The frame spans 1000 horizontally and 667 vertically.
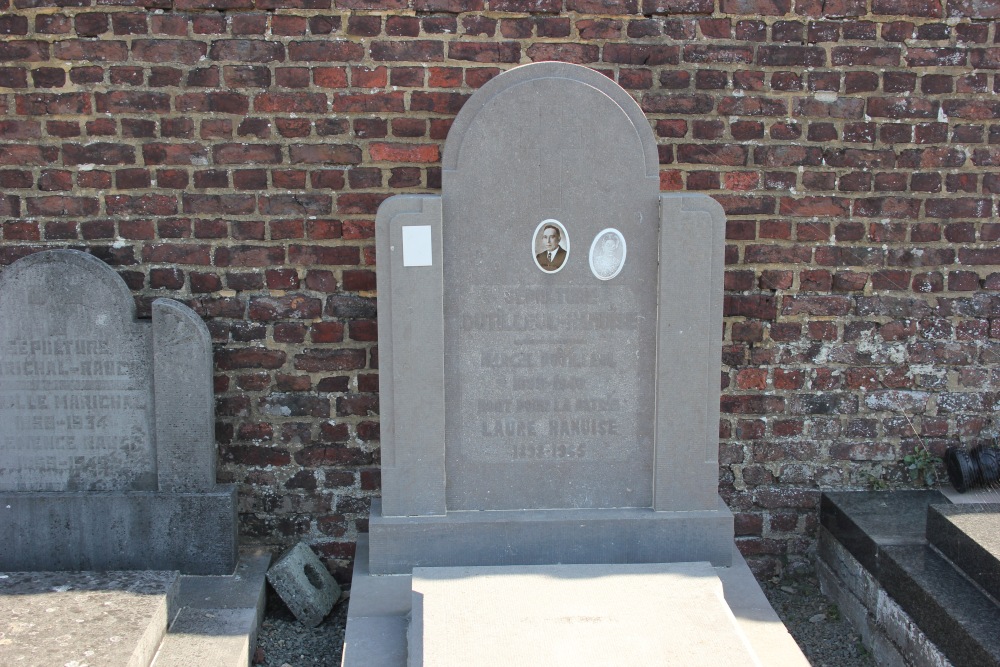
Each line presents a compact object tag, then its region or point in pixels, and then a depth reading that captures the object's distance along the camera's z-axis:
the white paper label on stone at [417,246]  2.91
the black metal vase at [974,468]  3.53
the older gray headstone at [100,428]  3.16
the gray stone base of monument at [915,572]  2.72
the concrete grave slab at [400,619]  2.61
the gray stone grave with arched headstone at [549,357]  2.93
